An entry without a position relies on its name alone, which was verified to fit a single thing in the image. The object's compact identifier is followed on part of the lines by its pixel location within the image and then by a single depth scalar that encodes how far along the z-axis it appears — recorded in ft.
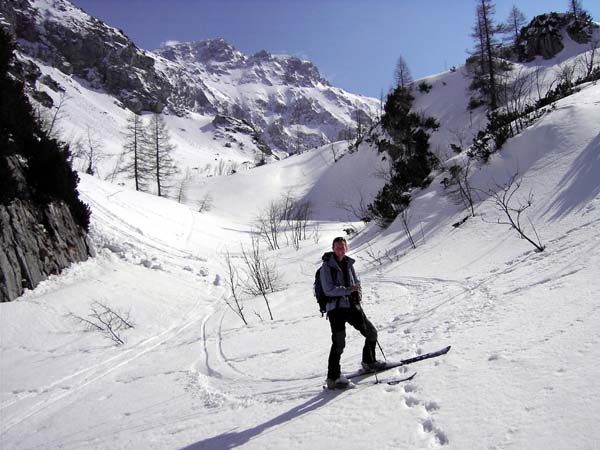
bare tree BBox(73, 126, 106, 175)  175.06
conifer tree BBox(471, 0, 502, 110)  90.12
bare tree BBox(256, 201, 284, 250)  83.71
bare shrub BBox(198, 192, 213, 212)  129.12
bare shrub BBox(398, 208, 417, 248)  42.75
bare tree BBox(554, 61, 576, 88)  80.50
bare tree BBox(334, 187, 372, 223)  107.86
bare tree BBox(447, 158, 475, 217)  43.16
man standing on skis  14.17
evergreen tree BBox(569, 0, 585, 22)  132.67
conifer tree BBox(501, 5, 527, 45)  145.45
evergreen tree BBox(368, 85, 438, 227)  58.39
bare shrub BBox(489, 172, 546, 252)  26.25
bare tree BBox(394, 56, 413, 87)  129.59
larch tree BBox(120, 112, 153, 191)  122.93
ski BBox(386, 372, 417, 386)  13.15
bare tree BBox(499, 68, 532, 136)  86.70
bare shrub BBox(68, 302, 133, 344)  31.74
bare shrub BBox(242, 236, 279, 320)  39.95
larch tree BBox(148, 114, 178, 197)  126.72
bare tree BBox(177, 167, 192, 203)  133.69
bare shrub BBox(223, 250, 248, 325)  34.08
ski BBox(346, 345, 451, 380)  14.39
